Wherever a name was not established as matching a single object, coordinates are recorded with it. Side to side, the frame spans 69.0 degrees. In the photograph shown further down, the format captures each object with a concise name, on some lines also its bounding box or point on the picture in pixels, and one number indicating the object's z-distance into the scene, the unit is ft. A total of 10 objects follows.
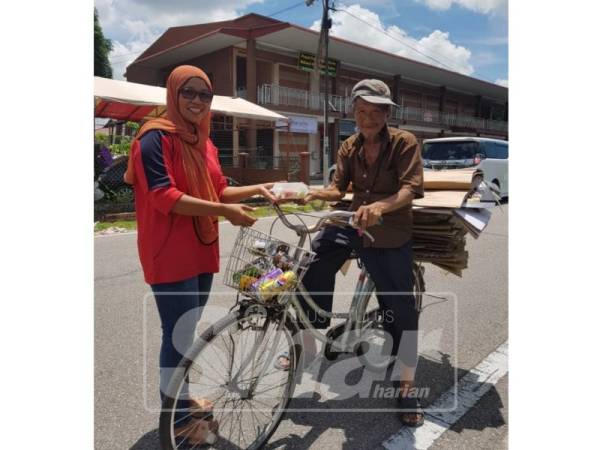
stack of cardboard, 8.65
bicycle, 6.54
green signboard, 66.59
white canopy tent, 37.58
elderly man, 7.79
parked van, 40.55
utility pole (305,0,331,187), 50.07
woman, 6.42
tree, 81.05
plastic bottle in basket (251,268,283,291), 6.63
